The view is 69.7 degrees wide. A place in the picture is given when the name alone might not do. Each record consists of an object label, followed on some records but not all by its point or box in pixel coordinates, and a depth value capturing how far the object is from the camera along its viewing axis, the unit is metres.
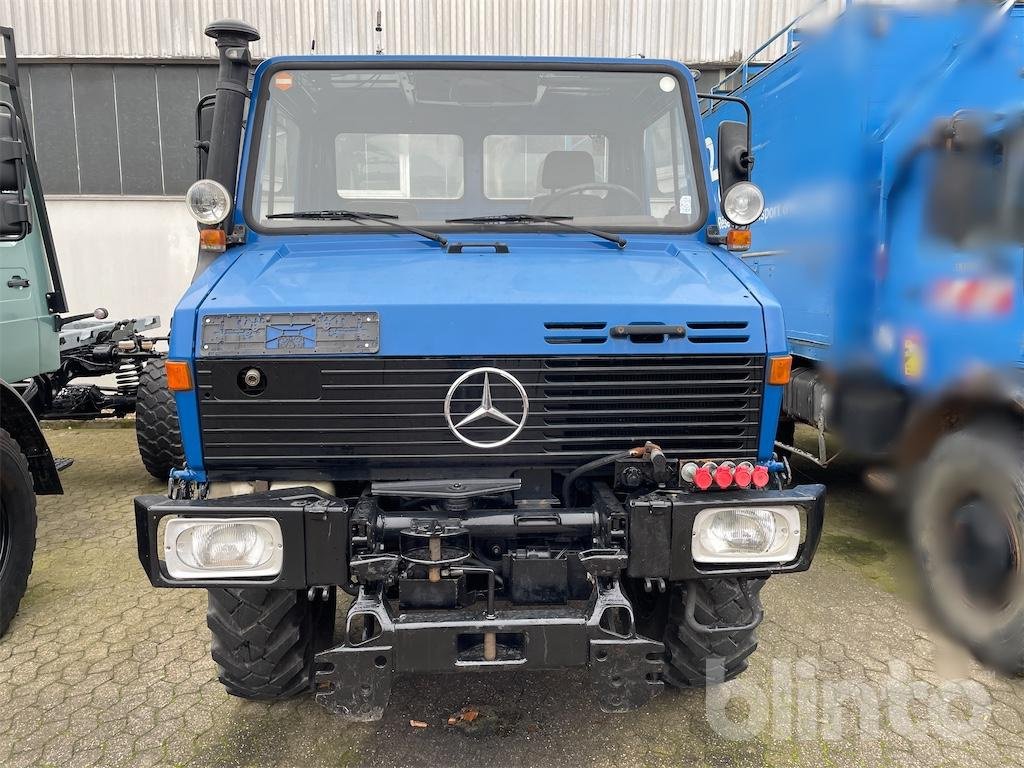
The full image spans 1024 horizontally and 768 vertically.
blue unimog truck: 2.24
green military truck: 3.77
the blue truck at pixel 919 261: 3.51
